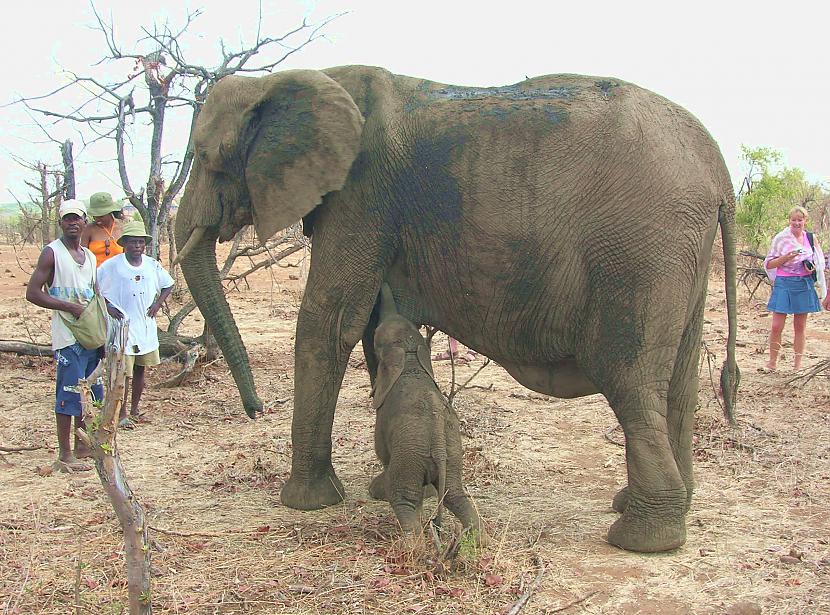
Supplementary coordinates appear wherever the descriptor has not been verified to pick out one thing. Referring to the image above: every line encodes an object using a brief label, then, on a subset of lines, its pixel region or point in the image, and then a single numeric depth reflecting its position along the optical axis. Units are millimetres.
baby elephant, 4676
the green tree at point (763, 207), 20969
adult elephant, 4680
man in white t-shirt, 7039
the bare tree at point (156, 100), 9297
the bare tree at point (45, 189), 14219
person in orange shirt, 7160
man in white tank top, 6012
